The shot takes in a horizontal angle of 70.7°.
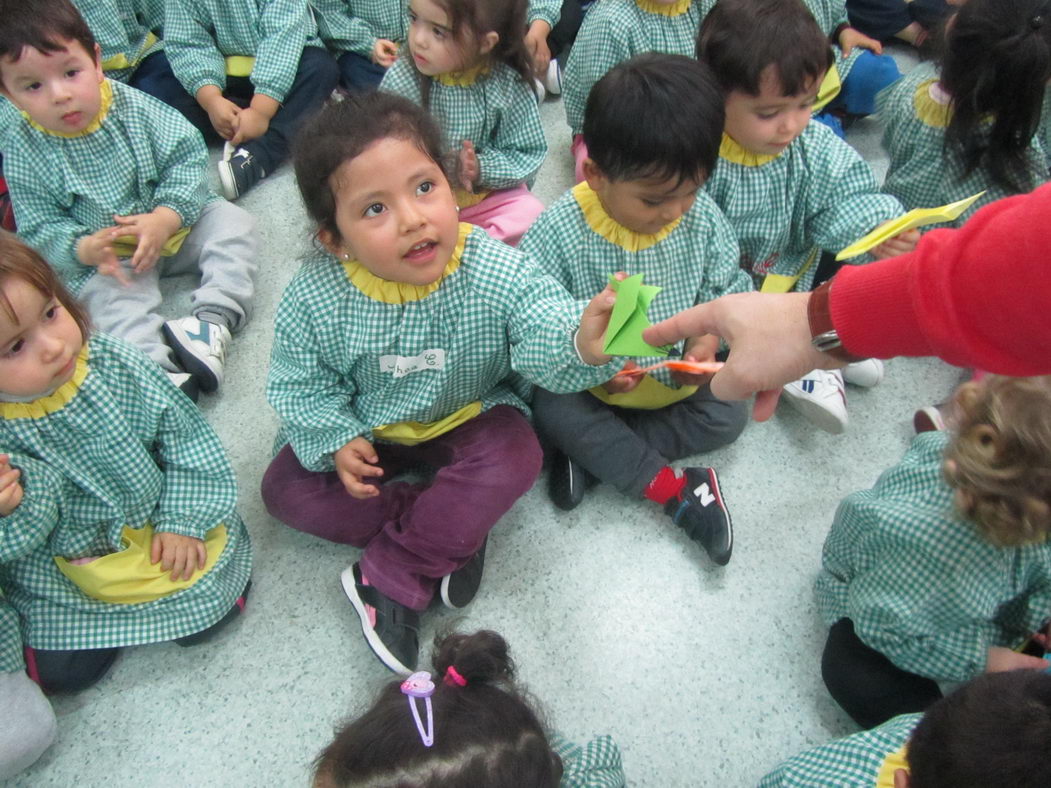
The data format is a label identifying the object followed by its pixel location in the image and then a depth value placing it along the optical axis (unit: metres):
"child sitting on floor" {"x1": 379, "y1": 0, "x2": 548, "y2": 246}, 1.39
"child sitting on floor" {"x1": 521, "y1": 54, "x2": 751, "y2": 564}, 1.08
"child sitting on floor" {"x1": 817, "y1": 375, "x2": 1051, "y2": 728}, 0.78
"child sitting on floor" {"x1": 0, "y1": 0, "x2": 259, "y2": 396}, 1.33
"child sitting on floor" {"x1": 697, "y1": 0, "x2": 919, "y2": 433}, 1.19
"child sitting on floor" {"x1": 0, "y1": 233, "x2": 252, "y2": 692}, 0.90
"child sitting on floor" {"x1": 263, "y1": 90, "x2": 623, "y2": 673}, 0.96
